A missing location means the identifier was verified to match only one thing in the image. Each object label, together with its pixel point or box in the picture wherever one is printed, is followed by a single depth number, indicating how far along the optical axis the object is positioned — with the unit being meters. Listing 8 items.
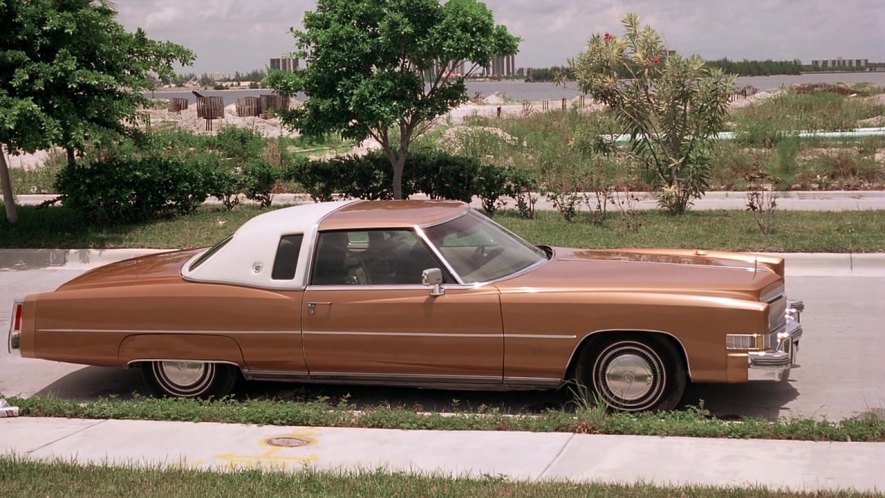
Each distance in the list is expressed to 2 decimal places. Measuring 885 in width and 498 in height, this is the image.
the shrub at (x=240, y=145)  23.86
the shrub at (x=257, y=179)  16.62
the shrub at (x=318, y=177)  16.67
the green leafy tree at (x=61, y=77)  13.76
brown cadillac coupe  6.53
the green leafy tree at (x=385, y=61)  15.44
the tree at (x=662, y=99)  15.27
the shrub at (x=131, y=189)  15.19
